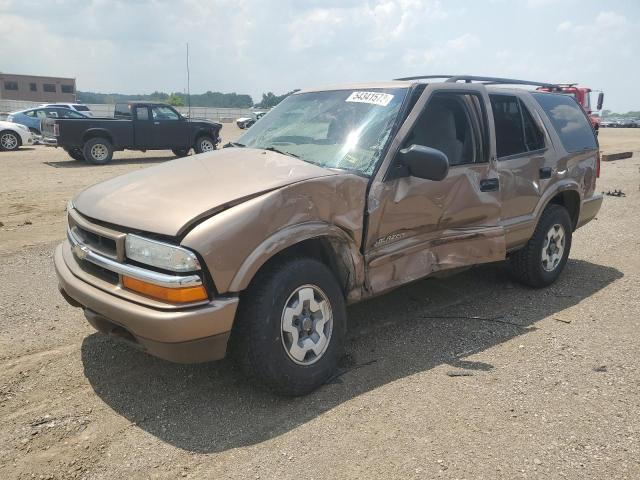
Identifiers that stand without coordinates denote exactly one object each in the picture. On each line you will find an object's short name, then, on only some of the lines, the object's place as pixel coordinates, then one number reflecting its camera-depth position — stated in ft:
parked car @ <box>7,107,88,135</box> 76.48
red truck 76.81
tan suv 9.34
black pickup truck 51.16
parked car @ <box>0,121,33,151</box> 64.08
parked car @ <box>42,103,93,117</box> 86.24
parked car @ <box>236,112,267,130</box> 137.98
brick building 251.19
